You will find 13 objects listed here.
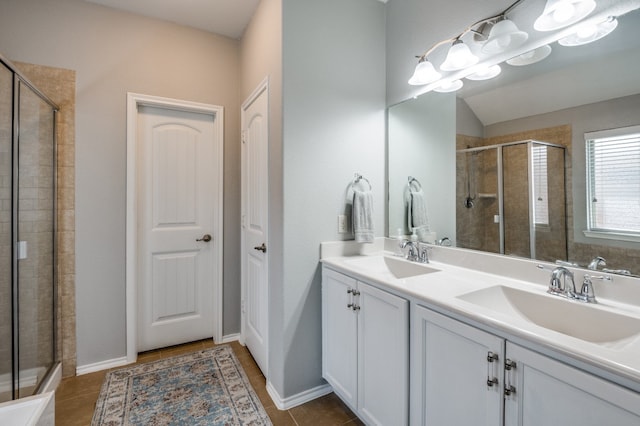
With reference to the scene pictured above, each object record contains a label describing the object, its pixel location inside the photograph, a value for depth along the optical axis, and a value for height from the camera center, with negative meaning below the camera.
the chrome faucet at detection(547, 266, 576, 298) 1.12 -0.27
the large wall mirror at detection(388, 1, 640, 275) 1.13 +0.33
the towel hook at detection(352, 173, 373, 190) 2.01 +0.24
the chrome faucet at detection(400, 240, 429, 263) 1.78 -0.23
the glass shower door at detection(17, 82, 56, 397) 1.69 -0.15
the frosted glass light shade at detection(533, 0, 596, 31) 1.15 +0.80
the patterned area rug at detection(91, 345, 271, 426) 1.68 -1.14
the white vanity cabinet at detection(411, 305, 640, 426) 0.71 -0.50
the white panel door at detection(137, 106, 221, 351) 2.40 -0.09
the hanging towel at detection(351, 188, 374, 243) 1.92 -0.02
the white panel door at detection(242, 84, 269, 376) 2.04 -0.07
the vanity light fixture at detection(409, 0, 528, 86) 1.36 +0.84
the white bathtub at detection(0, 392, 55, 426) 0.95 -0.65
